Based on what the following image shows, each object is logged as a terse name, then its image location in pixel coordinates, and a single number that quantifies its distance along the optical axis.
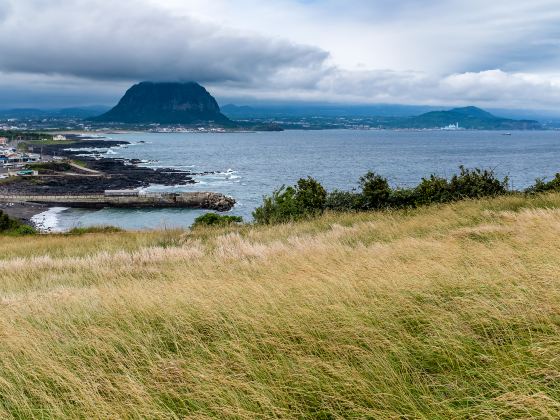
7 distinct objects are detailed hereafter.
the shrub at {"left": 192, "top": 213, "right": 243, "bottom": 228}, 36.29
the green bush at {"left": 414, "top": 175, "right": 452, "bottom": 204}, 25.22
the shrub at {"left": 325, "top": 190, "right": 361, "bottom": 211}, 26.81
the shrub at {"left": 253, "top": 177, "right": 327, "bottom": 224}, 24.86
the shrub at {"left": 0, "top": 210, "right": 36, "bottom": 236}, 42.65
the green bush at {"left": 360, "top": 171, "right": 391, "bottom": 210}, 26.11
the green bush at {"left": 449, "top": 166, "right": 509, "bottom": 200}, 25.36
